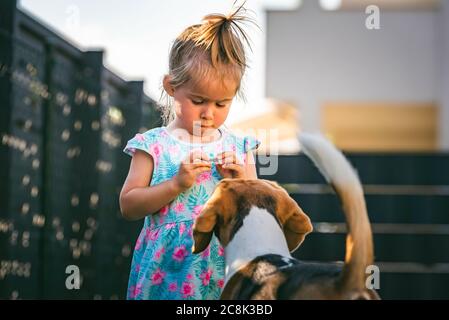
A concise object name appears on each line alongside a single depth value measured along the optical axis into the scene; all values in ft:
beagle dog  5.34
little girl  6.33
